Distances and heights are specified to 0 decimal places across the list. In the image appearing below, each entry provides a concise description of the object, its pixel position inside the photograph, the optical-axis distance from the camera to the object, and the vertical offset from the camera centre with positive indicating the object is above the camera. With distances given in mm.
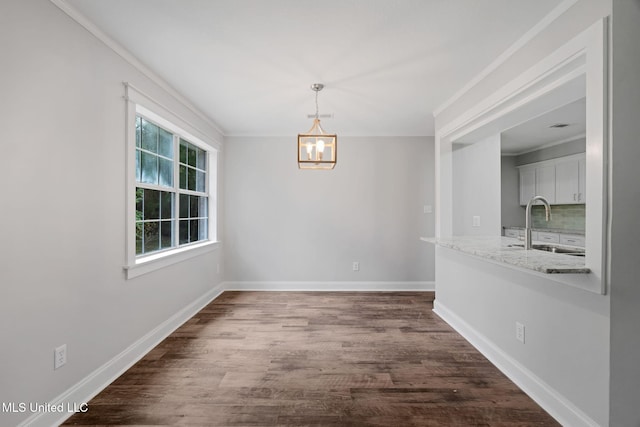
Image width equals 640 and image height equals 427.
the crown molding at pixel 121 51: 1817 +1213
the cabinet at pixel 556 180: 4898 +571
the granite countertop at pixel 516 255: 1584 -284
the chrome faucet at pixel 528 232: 2301 -152
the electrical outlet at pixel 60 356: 1729 -840
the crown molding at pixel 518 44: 1779 +1207
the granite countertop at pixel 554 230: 4902 -314
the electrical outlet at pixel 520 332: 2174 -872
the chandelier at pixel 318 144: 2648 +606
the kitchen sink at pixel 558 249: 2243 -292
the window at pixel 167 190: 2840 +244
